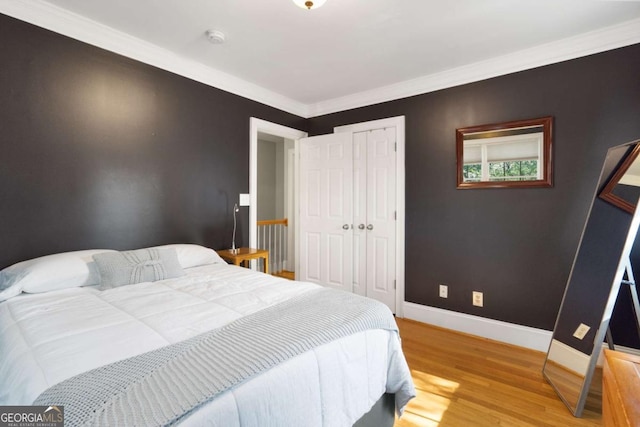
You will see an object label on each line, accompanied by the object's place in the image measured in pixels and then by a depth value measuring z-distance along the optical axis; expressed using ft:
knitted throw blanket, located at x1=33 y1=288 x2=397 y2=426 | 2.55
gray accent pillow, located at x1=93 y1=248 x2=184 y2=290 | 6.26
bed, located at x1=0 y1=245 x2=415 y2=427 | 2.82
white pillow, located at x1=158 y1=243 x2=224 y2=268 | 8.00
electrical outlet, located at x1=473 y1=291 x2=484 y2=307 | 9.55
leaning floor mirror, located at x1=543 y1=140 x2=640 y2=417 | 6.09
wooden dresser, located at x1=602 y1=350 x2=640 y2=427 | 2.59
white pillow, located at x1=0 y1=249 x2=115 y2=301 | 5.63
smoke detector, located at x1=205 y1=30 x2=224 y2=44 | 7.64
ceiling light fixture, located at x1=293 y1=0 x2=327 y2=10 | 5.92
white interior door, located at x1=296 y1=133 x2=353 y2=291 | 12.12
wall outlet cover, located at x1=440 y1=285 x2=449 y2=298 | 10.18
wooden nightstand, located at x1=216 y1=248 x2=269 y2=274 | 9.50
